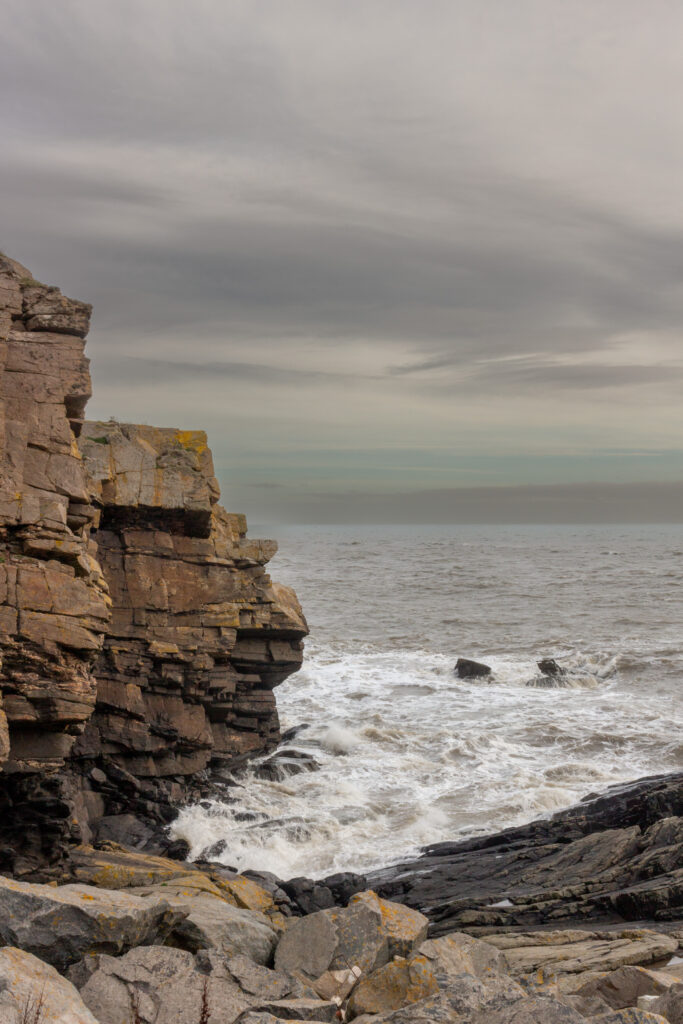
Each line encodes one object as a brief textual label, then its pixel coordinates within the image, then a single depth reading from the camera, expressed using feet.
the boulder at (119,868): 47.47
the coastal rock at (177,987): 27.40
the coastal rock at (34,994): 23.50
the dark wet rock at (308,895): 51.85
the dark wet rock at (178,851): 59.67
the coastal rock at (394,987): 30.71
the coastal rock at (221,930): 34.71
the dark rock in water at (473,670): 116.37
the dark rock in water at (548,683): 111.86
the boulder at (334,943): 34.86
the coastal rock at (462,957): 32.58
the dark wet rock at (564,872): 46.60
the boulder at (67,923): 30.12
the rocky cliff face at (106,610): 49.37
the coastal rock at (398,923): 35.94
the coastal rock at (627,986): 29.25
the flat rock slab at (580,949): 35.42
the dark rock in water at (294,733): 88.38
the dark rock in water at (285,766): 77.61
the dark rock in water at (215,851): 61.73
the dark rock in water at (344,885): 53.67
